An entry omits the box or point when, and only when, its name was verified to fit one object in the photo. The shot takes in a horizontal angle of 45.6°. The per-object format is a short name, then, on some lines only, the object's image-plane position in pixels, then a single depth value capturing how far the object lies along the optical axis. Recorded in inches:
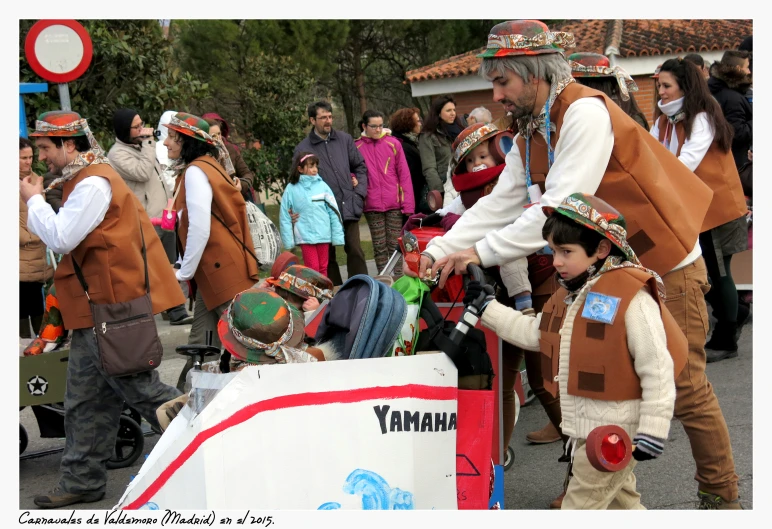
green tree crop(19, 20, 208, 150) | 405.4
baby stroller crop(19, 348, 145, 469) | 199.5
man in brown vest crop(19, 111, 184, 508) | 179.9
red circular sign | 293.0
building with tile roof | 883.4
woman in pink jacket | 386.9
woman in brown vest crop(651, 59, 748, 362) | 242.8
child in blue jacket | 349.7
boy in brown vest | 123.3
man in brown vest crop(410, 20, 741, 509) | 140.8
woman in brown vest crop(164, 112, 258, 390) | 217.3
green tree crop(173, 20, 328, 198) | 655.8
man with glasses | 370.0
